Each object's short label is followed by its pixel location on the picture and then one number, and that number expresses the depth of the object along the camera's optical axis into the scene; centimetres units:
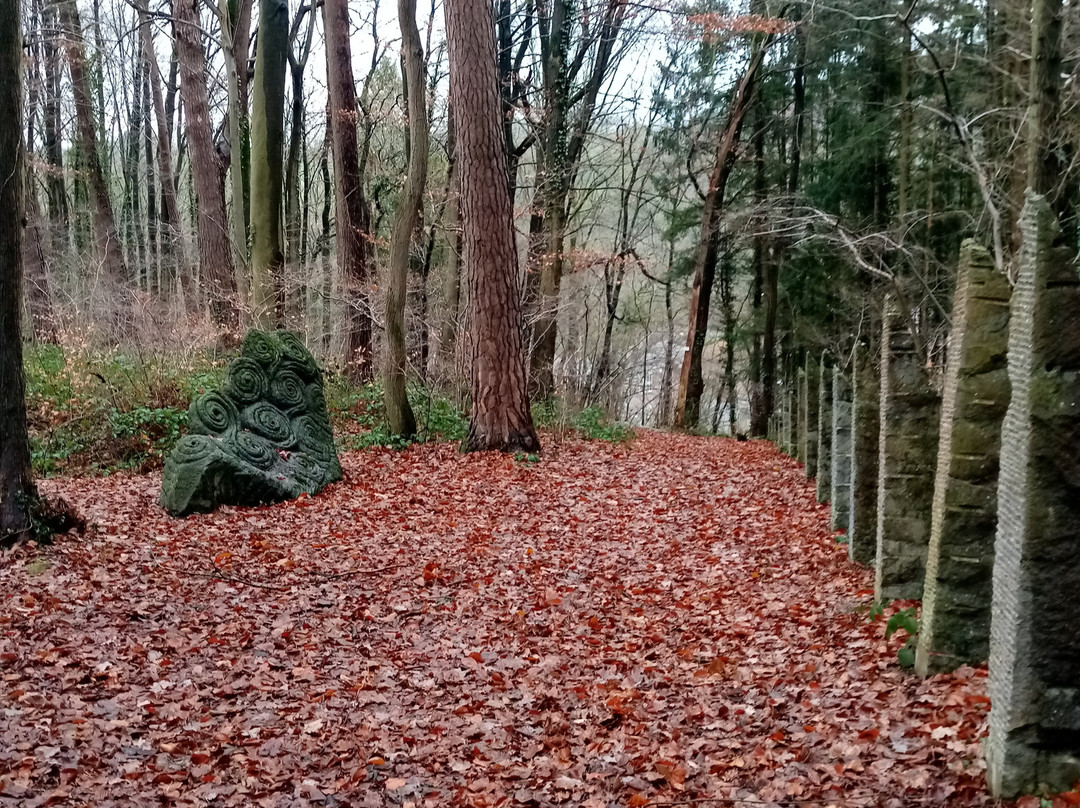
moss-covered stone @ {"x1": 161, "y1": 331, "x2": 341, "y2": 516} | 912
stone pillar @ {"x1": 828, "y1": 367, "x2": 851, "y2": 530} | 804
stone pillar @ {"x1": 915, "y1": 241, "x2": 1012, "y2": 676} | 393
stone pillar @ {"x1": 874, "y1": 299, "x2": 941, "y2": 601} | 530
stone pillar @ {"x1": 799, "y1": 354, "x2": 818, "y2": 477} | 1159
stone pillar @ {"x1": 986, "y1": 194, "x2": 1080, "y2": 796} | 301
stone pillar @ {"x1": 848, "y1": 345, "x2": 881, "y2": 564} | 654
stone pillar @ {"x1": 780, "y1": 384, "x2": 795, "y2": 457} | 1465
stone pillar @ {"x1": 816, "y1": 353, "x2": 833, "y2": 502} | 969
